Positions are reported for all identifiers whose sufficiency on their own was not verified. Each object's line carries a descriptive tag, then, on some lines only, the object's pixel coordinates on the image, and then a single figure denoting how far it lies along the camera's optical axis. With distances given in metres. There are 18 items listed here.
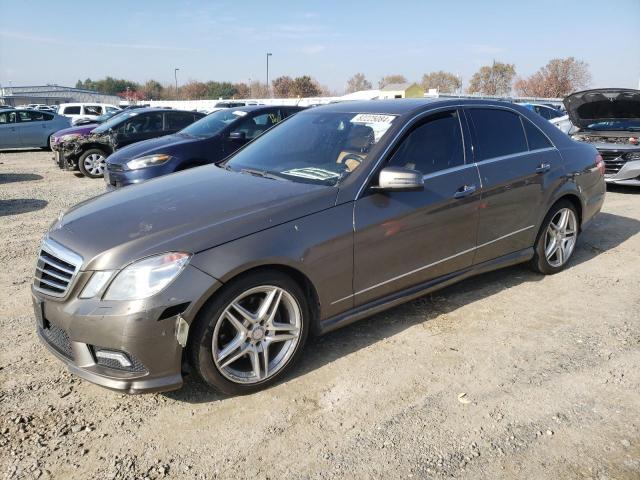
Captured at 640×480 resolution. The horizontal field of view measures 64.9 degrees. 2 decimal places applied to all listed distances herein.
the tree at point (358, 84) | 99.56
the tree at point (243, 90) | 105.25
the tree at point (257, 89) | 104.12
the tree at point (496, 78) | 73.44
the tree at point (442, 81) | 90.50
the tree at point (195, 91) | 107.81
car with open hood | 8.39
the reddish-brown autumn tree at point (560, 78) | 62.09
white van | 22.78
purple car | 11.31
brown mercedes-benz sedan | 2.58
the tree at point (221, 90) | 105.25
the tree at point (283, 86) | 90.93
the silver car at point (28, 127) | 16.47
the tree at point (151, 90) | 108.37
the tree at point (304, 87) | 89.69
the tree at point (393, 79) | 99.56
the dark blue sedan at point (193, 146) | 7.19
